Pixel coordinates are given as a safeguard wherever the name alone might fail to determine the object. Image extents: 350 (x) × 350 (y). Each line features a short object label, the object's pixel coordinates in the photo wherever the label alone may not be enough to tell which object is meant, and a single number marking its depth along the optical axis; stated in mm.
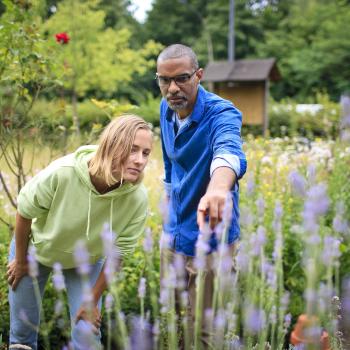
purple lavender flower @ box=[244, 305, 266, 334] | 1375
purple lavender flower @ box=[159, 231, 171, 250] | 1713
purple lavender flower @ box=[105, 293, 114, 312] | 1414
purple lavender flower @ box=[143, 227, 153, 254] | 1383
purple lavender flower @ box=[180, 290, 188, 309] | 1423
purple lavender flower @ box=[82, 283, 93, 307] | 1161
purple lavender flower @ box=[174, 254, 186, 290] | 1313
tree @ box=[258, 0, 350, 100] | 28766
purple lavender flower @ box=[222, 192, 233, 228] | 1248
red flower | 3989
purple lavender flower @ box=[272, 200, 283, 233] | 1589
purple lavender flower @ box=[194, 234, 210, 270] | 1205
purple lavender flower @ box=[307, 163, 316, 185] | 1666
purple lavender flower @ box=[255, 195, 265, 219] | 1866
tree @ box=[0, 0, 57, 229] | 3438
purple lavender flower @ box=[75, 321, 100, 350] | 1397
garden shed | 14820
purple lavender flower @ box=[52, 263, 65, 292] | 1326
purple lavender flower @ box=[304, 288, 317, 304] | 1046
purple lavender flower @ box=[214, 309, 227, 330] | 1312
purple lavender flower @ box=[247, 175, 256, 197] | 1904
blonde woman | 2184
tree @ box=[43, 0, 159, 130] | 14891
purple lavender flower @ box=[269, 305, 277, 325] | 1672
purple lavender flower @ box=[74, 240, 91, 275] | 1206
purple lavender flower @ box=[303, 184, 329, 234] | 1063
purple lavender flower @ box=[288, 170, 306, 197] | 1477
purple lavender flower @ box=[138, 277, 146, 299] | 1481
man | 2420
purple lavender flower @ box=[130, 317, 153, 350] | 1404
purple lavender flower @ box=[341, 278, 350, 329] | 1453
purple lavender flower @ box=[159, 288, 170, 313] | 1398
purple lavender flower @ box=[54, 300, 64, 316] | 1383
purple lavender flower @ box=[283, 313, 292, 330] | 1832
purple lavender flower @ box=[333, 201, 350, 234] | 1642
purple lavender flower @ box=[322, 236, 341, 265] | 1255
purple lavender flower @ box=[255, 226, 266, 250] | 1566
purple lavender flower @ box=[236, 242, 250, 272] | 1591
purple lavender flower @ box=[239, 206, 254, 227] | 1549
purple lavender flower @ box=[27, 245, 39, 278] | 1352
